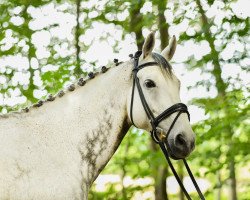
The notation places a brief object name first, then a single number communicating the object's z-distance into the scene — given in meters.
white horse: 5.26
